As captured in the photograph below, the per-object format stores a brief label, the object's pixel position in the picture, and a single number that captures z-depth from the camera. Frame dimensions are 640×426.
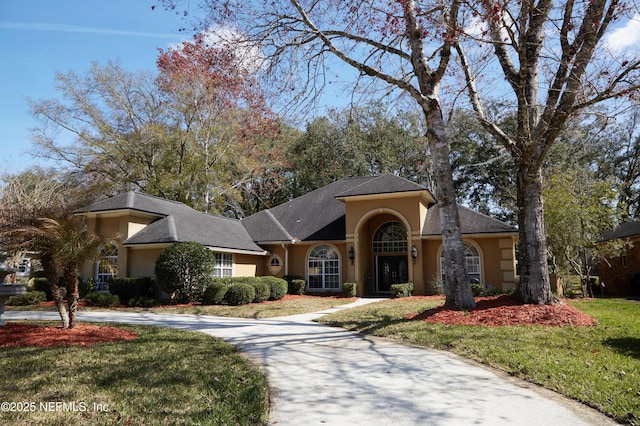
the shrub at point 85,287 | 17.55
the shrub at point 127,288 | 16.47
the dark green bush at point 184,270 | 16.05
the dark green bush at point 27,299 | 15.79
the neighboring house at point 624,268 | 22.16
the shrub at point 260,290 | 17.30
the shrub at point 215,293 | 16.17
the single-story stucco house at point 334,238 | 18.41
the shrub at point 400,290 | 18.25
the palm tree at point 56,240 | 8.14
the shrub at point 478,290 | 17.27
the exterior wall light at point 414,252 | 19.36
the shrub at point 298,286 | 21.20
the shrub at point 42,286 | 17.79
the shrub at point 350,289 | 19.73
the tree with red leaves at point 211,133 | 26.94
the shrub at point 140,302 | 16.11
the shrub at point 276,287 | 18.47
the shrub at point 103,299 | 15.85
